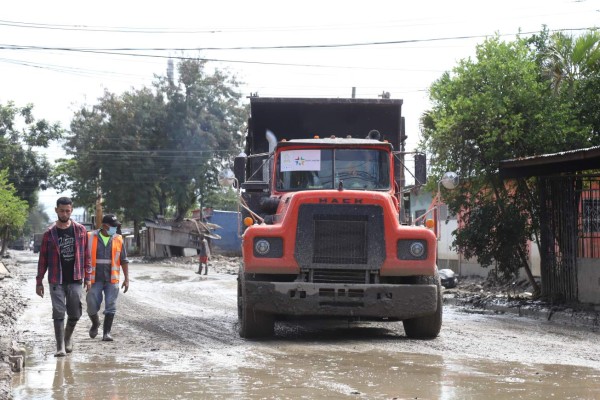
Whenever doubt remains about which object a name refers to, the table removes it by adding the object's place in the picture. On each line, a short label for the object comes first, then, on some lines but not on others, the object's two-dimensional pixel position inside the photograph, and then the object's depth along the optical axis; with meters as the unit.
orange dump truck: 11.84
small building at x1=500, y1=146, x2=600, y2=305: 17.48
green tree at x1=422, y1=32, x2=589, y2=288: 19.58
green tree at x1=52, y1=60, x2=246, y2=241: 59.97
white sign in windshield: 13.10
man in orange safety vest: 12.10
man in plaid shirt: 10.35
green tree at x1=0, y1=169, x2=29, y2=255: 49.41
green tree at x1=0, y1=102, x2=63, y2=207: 64.12
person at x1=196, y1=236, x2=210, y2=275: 37.47
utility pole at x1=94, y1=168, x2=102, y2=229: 61.84
